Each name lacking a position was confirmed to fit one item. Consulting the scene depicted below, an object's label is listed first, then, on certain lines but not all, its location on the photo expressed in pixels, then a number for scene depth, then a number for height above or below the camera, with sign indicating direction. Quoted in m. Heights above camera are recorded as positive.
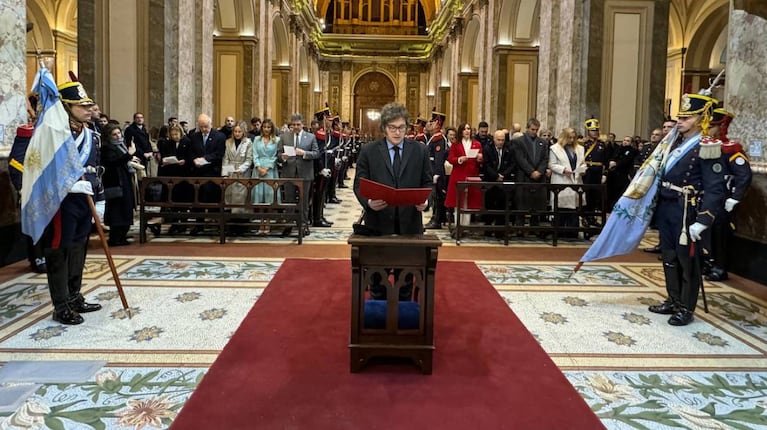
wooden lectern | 3.24 -0.78
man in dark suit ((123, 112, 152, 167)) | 8.66 +0.34
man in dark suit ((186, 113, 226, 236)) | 8.08 +0.11
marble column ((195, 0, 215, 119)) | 11.30 +2.07
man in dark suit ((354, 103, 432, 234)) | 3.87 -0.04
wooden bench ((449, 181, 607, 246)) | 7.78 -0.59
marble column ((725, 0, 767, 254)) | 6.02 +0.68
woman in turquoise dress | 8.34 +0.04
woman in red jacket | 8.59 +0.08
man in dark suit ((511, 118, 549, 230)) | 8.17 +0.07
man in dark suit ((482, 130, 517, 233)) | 8.63 -0.02
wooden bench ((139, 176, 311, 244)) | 7.61 -0.57
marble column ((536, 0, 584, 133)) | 10.35 +1.87
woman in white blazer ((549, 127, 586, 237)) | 8.11 +0.01
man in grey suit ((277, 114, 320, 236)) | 8.52 +0.11
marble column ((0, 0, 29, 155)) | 5.91 +0.91
